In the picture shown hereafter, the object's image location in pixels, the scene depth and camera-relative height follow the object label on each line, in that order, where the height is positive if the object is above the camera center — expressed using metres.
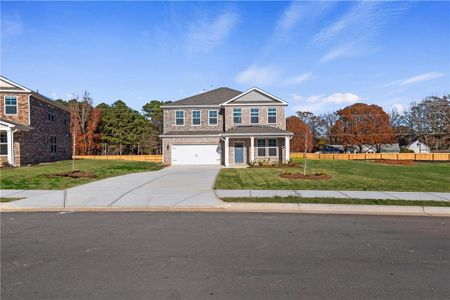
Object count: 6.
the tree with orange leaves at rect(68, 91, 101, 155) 47.03 +4.53
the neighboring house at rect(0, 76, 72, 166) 22.72 +2.21
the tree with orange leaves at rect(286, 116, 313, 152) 55.00 +2.85
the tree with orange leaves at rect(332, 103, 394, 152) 51.56 +3.96
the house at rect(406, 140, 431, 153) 61.05 +0.07
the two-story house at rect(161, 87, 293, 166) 25.56 +1.79
